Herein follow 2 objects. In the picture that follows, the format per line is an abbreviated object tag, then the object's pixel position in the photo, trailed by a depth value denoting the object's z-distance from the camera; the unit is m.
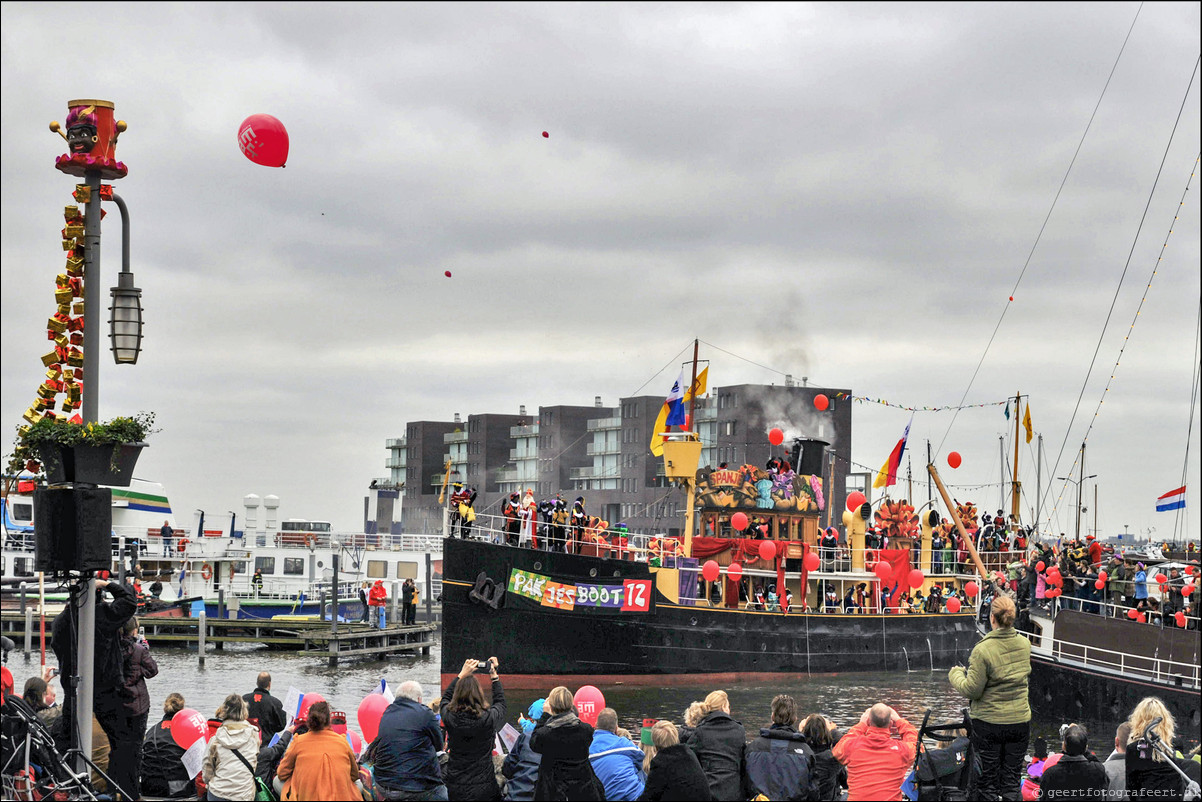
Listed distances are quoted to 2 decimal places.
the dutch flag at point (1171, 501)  33.47
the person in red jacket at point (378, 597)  47.31
